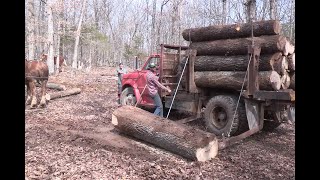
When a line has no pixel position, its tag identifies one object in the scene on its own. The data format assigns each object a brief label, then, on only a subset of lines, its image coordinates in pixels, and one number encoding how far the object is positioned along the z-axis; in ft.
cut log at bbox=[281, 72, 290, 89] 26.61
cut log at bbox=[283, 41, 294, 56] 25.73
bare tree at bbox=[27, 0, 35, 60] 70.18
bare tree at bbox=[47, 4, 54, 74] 72.93
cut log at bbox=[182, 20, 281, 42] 25.93
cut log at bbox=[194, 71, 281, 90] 25.38
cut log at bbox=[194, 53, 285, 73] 25.77
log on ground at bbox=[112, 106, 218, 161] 21.01
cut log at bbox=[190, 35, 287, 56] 25.29
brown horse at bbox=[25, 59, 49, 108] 38.83
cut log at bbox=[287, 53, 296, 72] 26.53
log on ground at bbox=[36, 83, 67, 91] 53.71
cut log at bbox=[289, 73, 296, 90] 27.25
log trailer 25.29
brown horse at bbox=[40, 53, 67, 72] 93.87
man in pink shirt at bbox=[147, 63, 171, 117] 29.84
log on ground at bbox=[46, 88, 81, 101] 45.06
